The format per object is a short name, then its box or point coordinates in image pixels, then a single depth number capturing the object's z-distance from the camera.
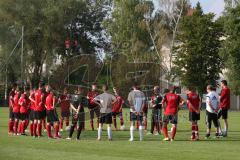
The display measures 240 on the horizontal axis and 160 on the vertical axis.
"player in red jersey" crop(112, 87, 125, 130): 27.66
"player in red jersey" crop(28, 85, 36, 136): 24.33
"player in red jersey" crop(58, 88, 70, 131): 27.06
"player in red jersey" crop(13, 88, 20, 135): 25.31
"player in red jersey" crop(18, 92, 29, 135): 24.96
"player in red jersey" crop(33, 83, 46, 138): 23.91
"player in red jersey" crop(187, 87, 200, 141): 22.97
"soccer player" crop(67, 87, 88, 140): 23.09
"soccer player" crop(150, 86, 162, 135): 25.27
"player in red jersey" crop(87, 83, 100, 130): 25.23
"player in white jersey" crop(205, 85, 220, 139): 23.23
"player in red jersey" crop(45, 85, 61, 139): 23.61
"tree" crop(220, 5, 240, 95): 67.50
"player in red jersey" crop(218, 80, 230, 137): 24.39
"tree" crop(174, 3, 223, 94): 77.94
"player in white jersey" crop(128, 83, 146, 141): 22.84
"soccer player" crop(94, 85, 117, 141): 22.61
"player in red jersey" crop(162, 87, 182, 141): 22.34
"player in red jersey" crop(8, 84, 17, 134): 25.81
